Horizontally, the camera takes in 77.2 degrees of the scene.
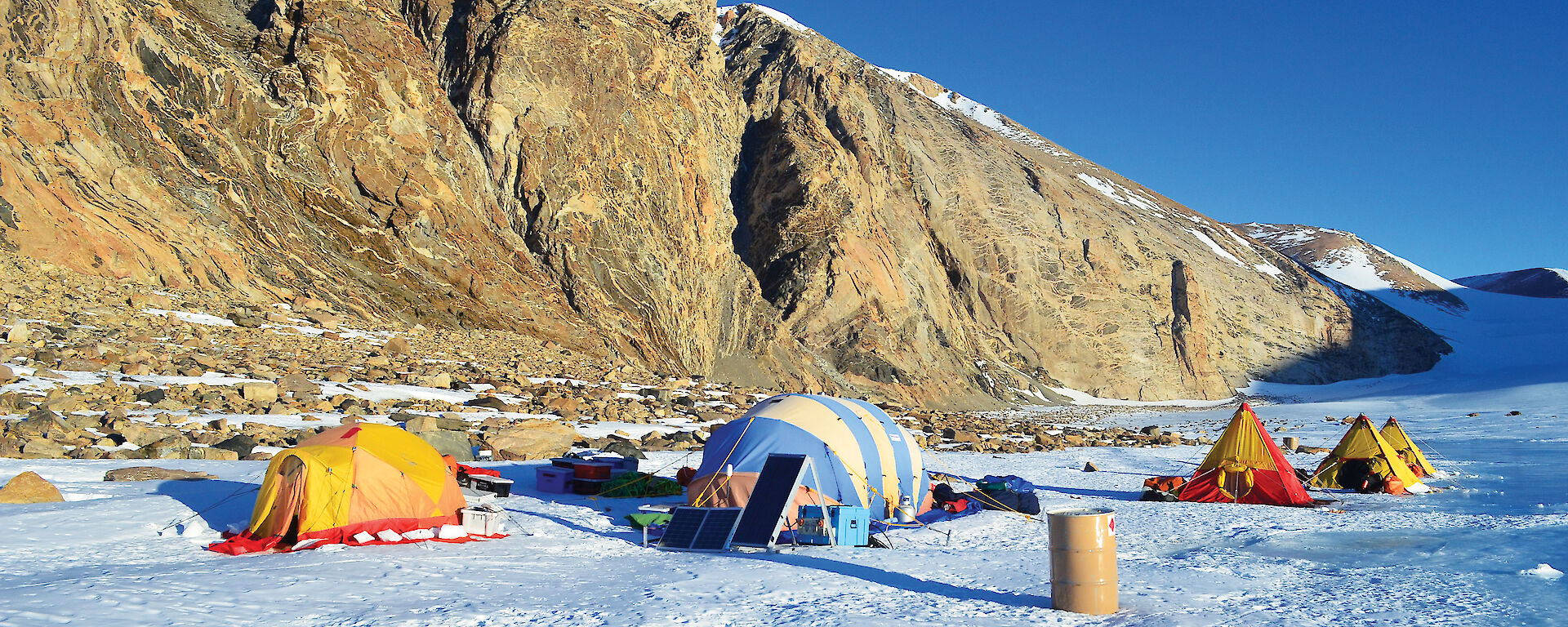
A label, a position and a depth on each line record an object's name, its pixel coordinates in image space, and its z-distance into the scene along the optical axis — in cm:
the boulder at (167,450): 1441
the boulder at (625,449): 1858
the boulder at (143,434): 1505
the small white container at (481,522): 1052
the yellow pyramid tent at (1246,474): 1441
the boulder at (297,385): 1995
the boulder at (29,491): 1066
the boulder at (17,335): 1995
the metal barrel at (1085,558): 719
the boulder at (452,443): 1549
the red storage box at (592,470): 1409
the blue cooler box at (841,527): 1056
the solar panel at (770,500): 1017
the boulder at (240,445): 1495
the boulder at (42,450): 1361
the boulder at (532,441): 1783
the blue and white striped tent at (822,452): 1197
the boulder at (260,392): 1883
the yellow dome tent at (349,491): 976
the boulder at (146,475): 1232
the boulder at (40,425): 1440
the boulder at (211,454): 1452
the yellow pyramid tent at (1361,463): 1587
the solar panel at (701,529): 1016
